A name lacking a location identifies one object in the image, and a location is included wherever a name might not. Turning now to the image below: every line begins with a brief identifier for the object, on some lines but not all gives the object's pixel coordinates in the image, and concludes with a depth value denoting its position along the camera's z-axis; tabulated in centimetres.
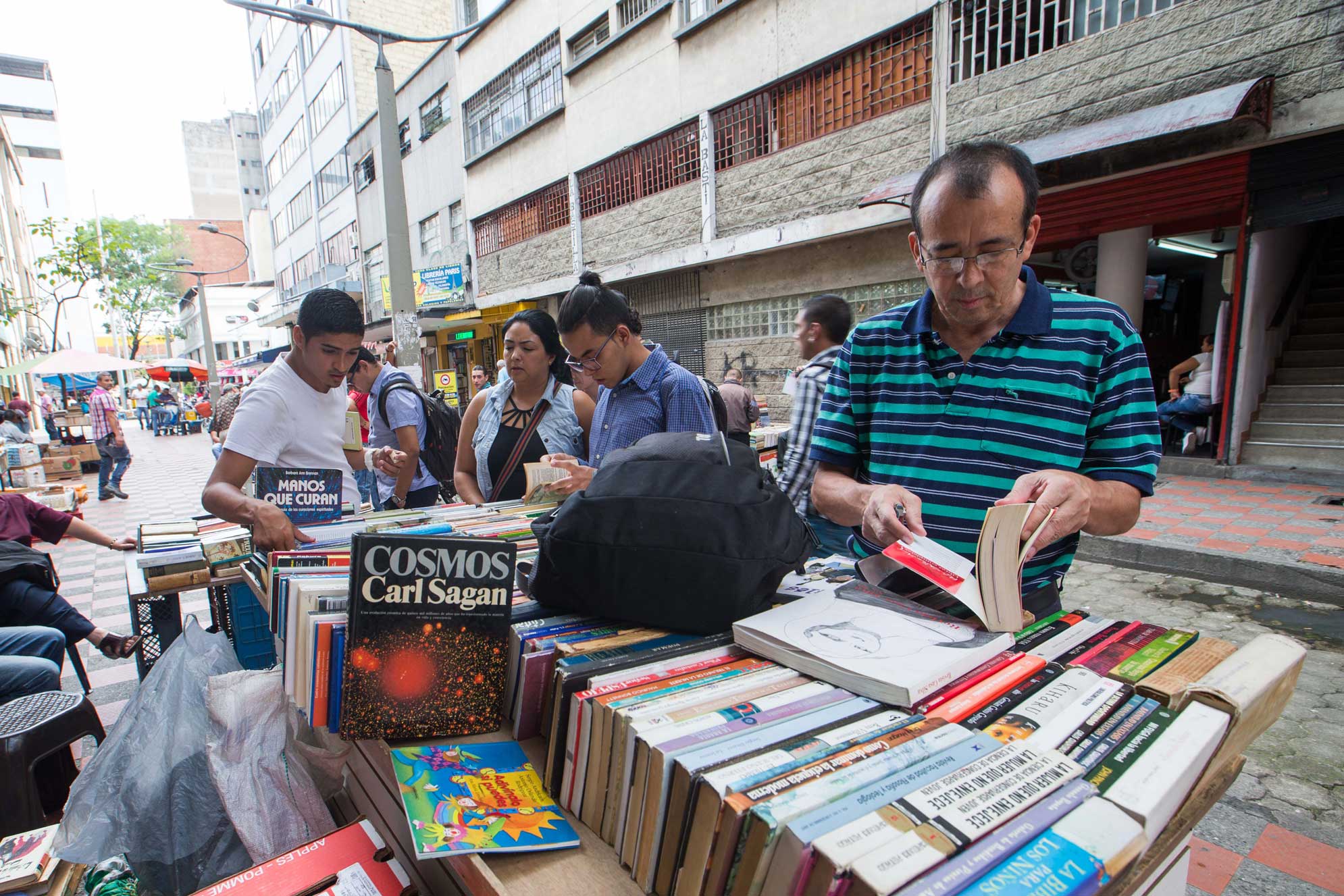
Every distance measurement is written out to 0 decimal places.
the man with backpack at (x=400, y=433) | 388
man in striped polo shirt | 137
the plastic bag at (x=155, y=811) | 161
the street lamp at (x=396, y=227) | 880
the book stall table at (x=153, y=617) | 264
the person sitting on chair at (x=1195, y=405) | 780
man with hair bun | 255
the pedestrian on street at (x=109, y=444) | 1024
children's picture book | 93
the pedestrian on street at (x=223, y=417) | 947
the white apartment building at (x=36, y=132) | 4012
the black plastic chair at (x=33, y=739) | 204
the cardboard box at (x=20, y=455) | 995
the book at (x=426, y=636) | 117
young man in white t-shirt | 243
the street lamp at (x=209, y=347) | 2161
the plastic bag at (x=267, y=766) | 153
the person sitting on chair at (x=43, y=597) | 304
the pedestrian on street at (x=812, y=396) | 342
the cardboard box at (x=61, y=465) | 1234
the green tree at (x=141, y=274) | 3566
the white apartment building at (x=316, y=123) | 2305
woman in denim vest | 313
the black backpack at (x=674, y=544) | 120
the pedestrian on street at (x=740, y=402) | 415
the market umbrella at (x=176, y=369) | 3114
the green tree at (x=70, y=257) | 2273
